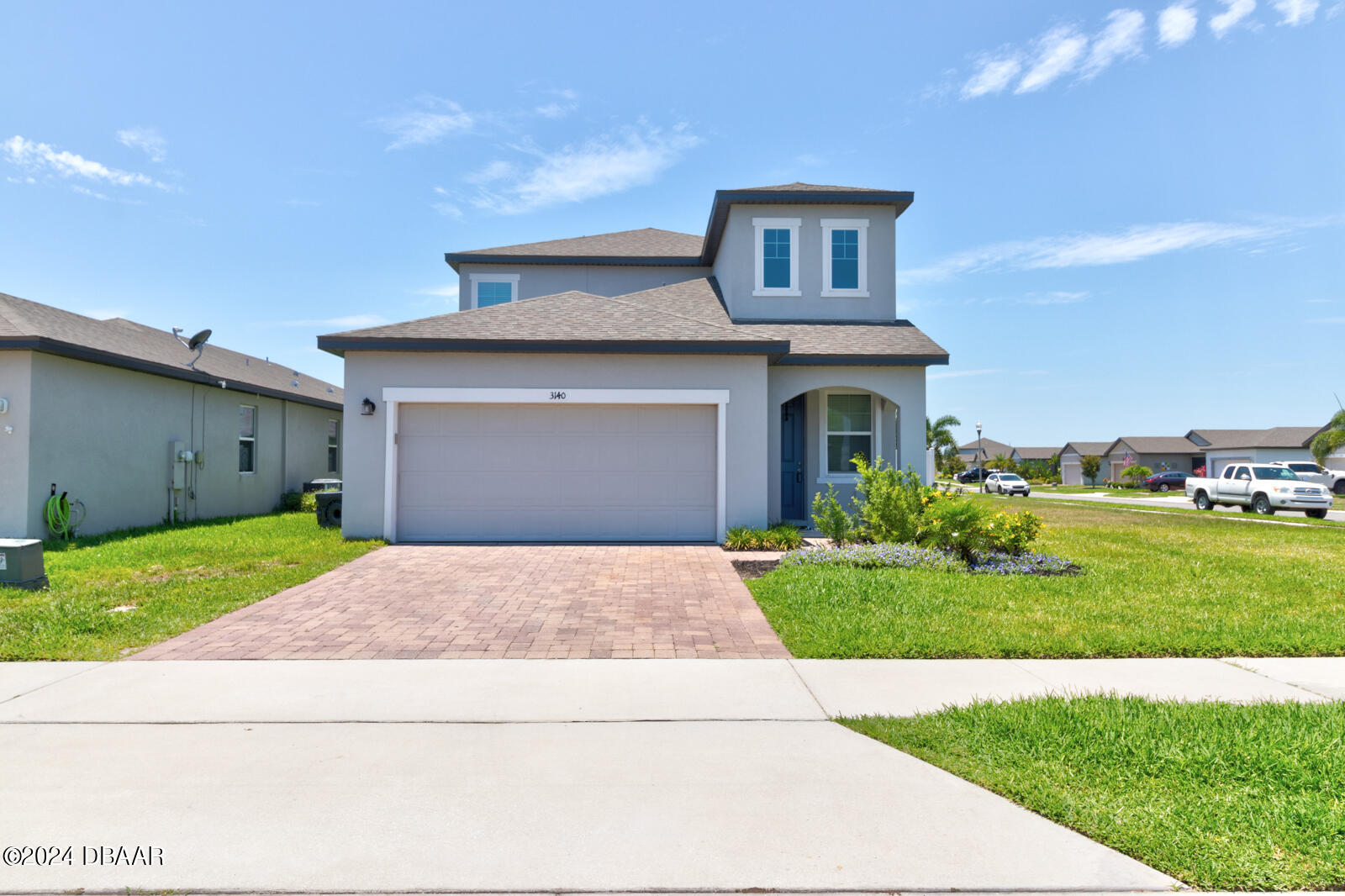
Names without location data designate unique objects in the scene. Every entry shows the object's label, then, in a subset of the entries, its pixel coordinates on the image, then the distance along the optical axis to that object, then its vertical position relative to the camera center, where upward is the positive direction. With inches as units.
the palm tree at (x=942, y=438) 2197.3 +96.9
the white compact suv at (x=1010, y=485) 1707.7 -38.1
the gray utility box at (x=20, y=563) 335.9 -45.7
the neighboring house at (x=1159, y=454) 2792.8 +61.0
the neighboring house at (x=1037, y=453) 3986.2 +89.1
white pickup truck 944.9 -29.3
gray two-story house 510.9 +30.8
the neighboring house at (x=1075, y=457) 3132.4 +53.0
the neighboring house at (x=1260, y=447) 2413.9 +79.6
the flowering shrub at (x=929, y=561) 394.9 -50.9
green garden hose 505.7 -36.2
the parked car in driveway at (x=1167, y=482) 2096.5 -34.3
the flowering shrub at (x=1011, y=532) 421.4 -36.4
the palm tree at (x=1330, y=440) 1898.4 +81.9
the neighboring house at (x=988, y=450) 4306.4 +115.8
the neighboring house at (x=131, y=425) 488.4 +32.7
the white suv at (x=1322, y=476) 1477.6 -10.3
